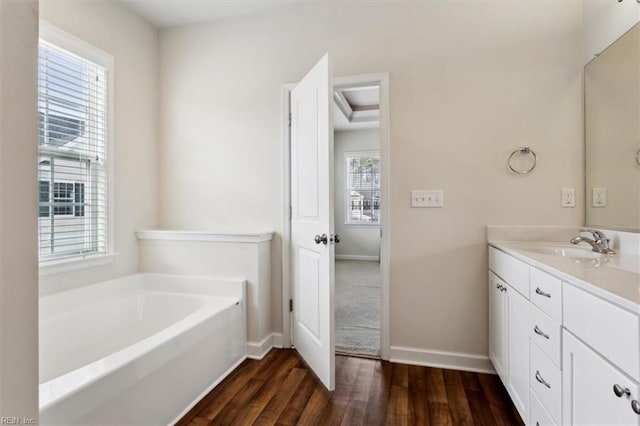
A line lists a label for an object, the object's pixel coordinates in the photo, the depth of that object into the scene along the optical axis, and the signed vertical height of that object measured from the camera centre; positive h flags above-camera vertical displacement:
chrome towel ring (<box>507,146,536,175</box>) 2.19 +0.37
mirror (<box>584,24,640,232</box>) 1.73 +0.44
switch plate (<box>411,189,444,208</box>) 2.33 +0.09
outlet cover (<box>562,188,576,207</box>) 2.14 +0.10
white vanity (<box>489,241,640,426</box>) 0.87 -0.42
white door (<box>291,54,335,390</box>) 2.00 -0.06
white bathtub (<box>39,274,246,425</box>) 1.29 -0.73
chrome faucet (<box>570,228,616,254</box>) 1.76 -0.16
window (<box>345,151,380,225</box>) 6.81 +0.50
